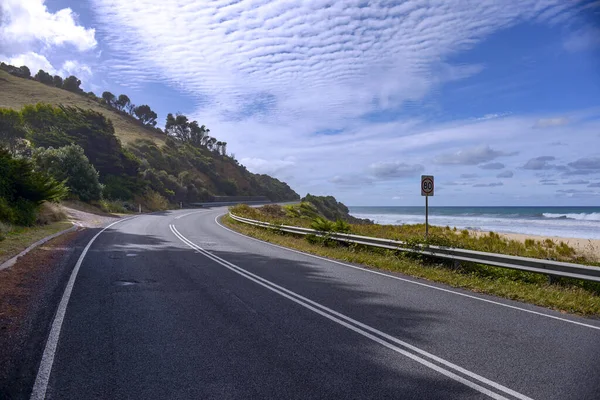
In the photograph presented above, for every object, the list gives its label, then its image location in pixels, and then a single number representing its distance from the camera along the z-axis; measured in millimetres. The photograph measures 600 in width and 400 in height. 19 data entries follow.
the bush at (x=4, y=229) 13677
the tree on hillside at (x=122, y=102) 115562
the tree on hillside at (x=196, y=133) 112562
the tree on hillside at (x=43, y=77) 108338
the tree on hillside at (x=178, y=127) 113562
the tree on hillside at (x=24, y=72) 106250
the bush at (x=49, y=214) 21080
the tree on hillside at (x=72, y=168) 36312
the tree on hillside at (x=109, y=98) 113375
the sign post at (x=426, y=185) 13430
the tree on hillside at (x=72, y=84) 108750
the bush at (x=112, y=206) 38981
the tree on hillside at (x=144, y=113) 116312
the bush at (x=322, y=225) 17092
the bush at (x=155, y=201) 51112
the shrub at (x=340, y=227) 16750
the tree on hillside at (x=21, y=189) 18531
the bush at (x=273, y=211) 34812
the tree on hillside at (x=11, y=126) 52912
